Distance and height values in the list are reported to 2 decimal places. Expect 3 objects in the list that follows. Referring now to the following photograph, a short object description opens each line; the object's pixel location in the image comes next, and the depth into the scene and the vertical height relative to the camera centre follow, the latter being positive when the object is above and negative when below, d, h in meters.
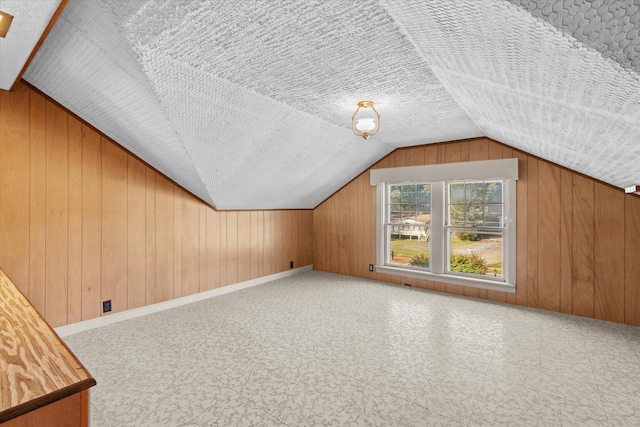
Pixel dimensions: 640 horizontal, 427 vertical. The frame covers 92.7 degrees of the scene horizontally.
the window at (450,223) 3.63 -0.14
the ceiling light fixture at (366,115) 2.51 +0.88
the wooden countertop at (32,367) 0.85 -0.50
